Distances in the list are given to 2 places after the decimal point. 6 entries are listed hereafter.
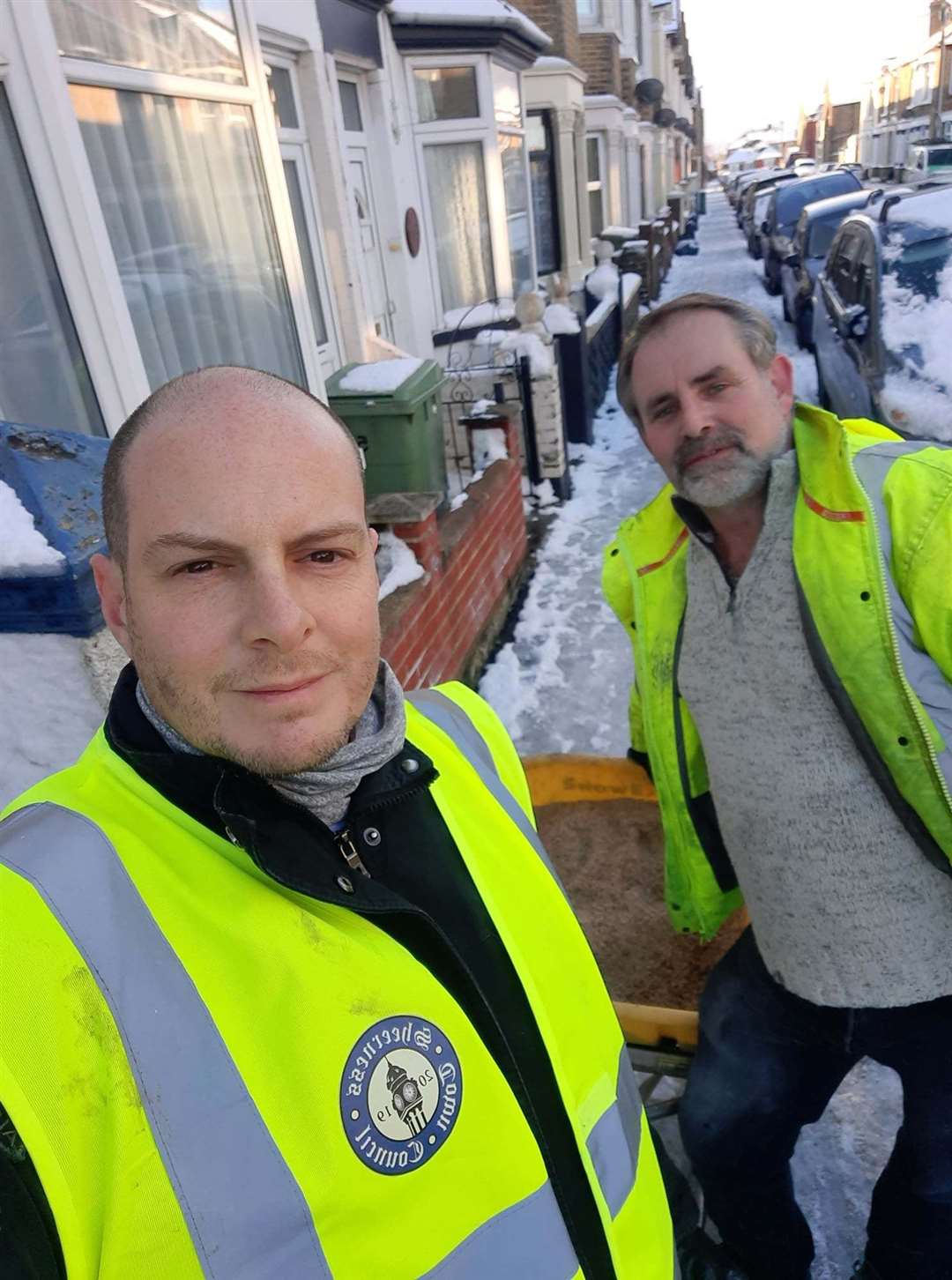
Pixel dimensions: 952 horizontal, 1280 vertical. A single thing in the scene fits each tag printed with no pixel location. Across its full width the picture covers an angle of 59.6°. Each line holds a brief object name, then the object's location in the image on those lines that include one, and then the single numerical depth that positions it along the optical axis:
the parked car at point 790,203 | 14.91
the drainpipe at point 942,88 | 30.02
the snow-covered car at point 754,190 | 25.34
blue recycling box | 1.70
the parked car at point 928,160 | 18.55
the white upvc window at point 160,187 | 2.67
